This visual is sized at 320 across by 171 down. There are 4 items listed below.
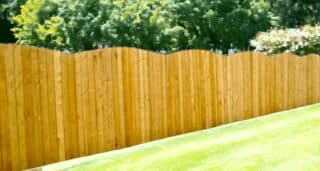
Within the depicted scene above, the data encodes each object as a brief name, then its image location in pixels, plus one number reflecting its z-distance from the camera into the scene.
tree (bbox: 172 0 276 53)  28.72
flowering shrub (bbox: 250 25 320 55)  15.75
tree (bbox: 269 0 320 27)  34.34
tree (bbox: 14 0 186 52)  25.20
